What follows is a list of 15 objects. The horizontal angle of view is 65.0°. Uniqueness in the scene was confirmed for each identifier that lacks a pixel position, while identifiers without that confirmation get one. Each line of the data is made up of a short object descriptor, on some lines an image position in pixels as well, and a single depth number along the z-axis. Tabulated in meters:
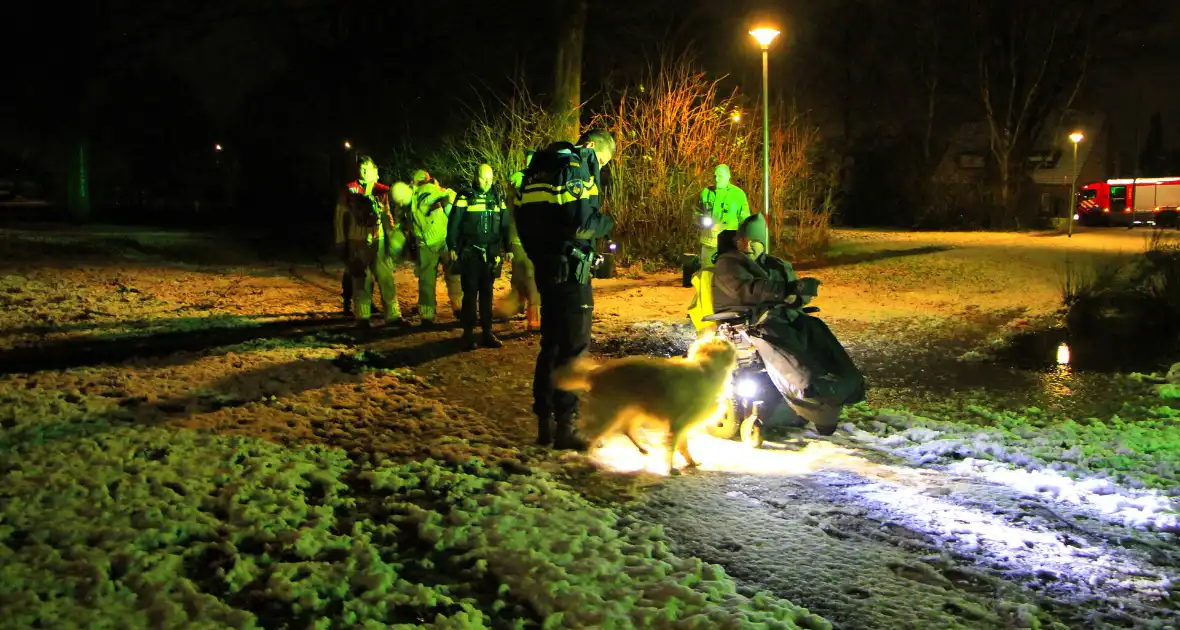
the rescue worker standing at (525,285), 11.04
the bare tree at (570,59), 19.41
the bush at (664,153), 19.58
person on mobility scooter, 6.06
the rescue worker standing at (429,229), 10.94
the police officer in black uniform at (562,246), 6.02
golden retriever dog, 5.47
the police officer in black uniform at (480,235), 9.58
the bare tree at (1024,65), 37.72
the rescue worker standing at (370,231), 10.81
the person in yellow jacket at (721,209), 10.99
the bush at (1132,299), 11.33
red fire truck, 41.66
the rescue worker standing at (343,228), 11.07
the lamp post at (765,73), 13.66
